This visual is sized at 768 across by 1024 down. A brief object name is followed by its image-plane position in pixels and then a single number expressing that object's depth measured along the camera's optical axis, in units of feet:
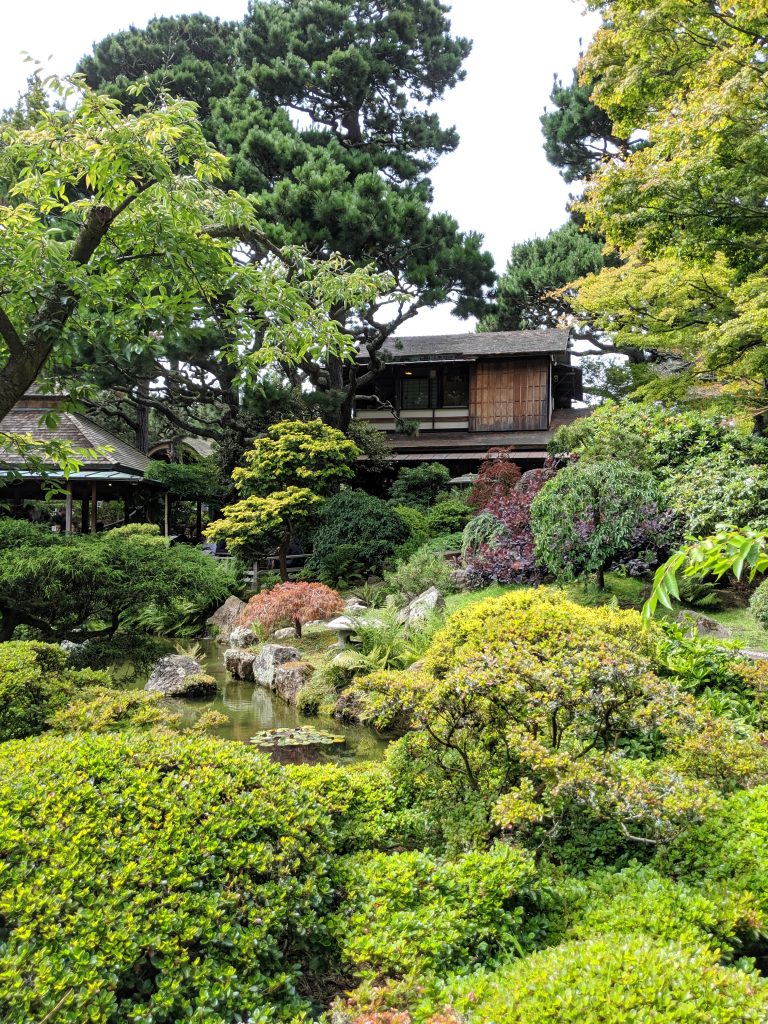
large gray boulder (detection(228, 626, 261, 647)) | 35.35
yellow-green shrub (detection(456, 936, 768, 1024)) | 6.07
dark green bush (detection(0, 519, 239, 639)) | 17.70
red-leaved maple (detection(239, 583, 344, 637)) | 32.40
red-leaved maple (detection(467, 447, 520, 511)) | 48.37
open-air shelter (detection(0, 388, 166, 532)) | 51.56
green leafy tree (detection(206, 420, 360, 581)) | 44.91
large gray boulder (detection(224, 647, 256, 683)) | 31.60
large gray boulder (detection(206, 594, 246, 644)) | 41.86
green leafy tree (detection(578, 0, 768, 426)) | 22.79
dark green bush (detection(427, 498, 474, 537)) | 52.26
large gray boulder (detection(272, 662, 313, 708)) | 27.22
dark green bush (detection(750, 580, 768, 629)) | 22.49
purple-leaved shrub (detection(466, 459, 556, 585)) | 32.60
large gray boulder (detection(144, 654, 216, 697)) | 27.94
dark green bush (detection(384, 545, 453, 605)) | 37.11
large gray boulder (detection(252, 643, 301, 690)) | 29.43
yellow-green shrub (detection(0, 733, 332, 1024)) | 6.68
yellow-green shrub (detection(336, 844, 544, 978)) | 8.09
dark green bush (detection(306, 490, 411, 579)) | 44.04
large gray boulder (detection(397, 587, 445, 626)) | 31.00
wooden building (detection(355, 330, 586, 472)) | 66.59
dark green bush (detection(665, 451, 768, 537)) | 25.98
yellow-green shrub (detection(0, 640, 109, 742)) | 12.98
